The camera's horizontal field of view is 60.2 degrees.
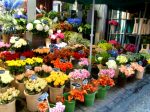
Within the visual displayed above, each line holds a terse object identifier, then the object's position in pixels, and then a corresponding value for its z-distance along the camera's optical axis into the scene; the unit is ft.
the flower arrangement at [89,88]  5.86
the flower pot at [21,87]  5.96
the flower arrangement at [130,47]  11.12
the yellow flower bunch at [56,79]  5.72
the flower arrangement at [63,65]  6.91
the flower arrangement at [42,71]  6.45
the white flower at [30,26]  8.76
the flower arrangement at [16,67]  6.49
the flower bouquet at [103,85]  6.33
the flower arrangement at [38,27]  8.77
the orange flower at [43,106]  4.60
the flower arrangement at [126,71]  7.37
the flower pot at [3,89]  5.55
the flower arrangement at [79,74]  6.27
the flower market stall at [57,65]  5.41
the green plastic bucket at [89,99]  5.84
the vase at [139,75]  8.15
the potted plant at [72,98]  5.36
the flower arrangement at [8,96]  4.87
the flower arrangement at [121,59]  7.86
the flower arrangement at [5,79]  5.51
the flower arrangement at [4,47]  8.81
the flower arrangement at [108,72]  6.78
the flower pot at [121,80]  7.37
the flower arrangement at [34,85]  5.31
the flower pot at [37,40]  9.25
